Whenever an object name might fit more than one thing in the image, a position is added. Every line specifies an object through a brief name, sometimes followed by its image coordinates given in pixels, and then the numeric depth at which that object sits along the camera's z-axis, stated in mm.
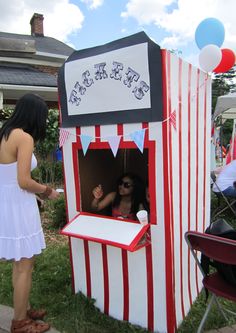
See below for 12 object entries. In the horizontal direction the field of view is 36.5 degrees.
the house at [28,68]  11688
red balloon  3012
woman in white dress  2357
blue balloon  2762
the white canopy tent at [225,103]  7879
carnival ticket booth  2400
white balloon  2656
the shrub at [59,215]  5309
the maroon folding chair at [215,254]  1954
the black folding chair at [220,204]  5430
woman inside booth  3357
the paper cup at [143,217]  2498
